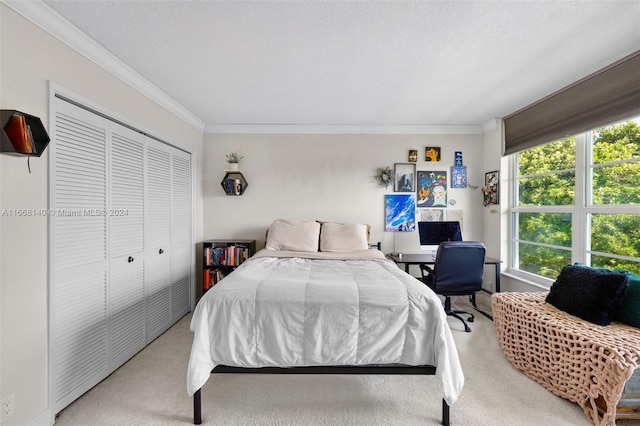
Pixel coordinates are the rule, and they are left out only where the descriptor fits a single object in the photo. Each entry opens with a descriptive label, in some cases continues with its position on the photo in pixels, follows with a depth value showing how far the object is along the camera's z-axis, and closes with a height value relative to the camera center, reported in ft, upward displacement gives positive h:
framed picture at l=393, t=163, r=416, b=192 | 12.36 +1.57
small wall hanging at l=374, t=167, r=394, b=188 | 12.25 +1.60
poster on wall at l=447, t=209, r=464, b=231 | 12.41 -0.13
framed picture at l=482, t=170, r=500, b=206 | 11.42 +1.02
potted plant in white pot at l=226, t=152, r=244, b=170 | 11.98 +2.22
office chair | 8.95 -1.87
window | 7.32 +0.29
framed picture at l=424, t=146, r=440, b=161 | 12.35 +2.64
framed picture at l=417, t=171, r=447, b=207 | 12.40 +0.99
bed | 5.43 -2.42
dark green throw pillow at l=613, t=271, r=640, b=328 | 6.05 -2.07
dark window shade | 6.72 +3.05
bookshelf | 11.35 -1.81
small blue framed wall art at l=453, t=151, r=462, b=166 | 12.39 +2.43
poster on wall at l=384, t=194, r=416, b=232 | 12.35 -0.04
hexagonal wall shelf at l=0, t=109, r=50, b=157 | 4.41 +1.38
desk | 10.11 -1.79
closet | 5.66 -0.84
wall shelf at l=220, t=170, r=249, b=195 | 11.93 +1.26
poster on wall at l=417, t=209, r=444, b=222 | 12.41 -0.13
